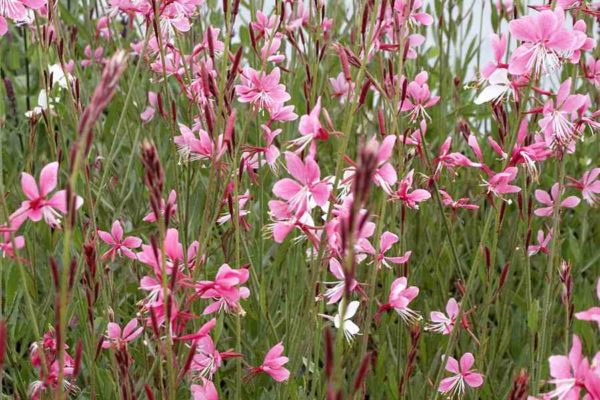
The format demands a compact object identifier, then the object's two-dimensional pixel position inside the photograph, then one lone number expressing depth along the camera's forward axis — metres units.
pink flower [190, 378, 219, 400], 0.85
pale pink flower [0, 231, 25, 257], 0.76
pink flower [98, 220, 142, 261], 0.94
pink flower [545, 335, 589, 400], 0.73
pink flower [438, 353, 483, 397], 0.96
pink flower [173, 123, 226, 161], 0.92
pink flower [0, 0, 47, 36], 0.89
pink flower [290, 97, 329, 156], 0.79
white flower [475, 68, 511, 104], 0.90
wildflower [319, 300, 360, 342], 0.90
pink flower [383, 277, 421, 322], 0.92
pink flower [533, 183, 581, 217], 1.07
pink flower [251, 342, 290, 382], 0.90
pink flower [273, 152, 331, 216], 0.78
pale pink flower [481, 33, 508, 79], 0.94
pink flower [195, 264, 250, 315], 0.78
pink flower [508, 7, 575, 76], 0.88
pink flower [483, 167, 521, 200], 0.92
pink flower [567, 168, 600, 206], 1.06
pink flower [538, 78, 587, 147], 0.90
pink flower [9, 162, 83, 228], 0.75
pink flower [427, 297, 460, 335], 1.01
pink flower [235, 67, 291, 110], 0.94
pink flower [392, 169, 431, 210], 0.91
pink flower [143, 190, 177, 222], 0.72
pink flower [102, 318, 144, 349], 0.87
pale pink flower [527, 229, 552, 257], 1.09
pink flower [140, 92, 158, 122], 1.27
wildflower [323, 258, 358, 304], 0.88
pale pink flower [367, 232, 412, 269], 0.92
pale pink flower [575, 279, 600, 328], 0.73
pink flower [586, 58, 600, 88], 1.01
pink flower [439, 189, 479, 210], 1.00
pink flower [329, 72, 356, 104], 1.29
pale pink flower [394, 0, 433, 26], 1.05
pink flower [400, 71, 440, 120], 1.03
